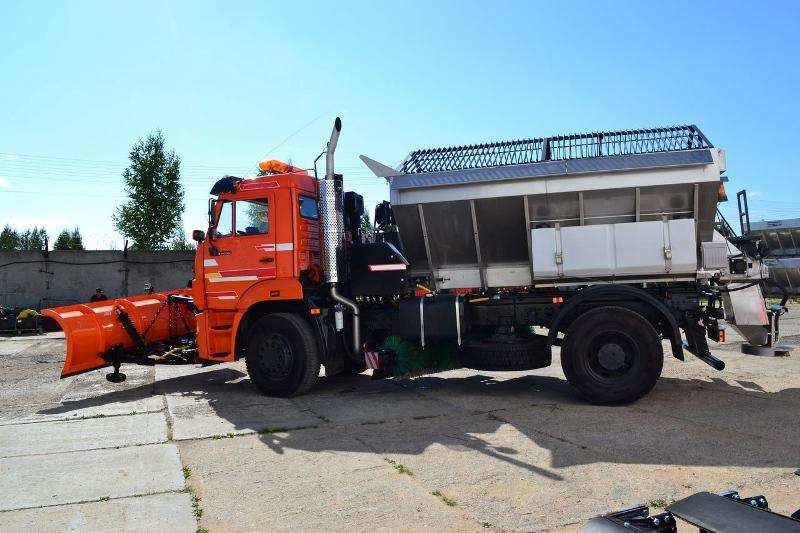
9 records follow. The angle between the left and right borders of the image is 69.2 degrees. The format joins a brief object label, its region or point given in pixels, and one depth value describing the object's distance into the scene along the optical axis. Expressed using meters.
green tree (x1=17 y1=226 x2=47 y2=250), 87.15
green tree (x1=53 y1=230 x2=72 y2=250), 80.86
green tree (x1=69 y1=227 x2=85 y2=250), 82.00
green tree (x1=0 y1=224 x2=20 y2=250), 81.19
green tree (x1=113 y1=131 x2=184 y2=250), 33.25
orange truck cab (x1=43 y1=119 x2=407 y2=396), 7.61
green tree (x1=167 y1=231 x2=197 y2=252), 35.06
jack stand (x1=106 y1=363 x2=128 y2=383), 8.62
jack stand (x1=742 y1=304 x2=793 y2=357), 7.27
